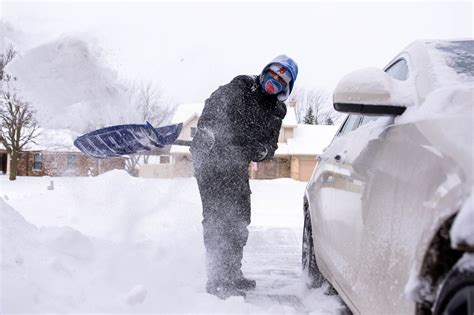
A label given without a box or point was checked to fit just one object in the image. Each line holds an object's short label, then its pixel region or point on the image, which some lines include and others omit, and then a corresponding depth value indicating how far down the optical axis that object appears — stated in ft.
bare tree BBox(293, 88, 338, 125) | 155.12
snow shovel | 13.91
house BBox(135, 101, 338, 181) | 100.73
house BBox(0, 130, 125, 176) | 81.82
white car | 4.25
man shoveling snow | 11.60
